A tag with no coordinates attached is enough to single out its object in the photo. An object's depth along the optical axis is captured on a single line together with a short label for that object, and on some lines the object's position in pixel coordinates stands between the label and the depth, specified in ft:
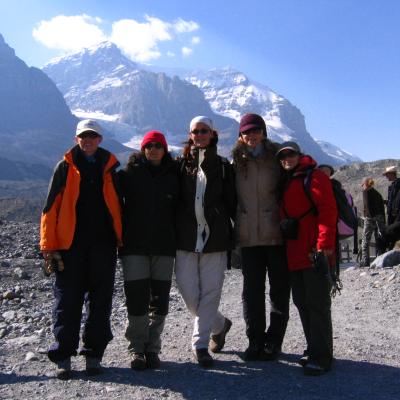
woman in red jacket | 16.15
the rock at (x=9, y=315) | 27.58
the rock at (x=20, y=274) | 41.27
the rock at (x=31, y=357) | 19.13
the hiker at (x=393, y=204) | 39.70
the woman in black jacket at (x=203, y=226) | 17.26
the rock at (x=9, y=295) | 33.57
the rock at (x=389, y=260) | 39.68
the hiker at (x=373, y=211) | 45.06
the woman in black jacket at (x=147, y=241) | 17.04
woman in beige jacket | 17.51
